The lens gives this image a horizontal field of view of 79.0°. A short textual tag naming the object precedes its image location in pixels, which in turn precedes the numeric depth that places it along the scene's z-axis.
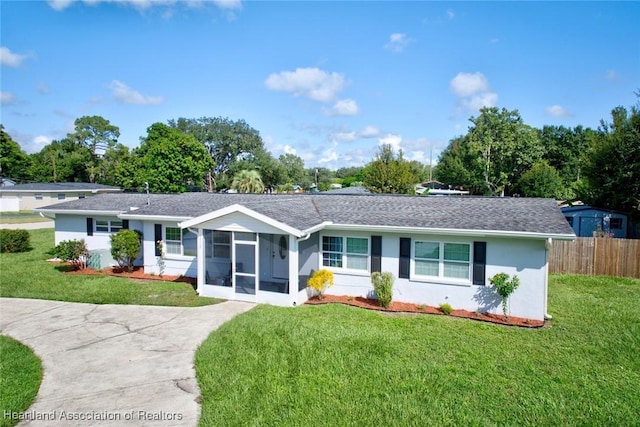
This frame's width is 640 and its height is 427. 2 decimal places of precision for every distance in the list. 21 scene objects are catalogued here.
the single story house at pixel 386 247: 11.28
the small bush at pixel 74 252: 16.62
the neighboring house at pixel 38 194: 46.34
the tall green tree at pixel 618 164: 20.72
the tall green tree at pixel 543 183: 35.38
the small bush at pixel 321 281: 12.58
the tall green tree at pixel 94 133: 67.38
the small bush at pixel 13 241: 21.97
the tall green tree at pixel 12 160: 60.73
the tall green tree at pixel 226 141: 65.12
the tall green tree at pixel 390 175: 31.00
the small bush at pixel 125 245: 16.00
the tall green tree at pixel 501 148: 41.44
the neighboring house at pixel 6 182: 54.38
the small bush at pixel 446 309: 11.58
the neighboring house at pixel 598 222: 22.70
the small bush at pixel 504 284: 10.99
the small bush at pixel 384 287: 11.91
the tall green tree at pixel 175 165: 50.66
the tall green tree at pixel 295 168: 61.25
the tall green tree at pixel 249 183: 37.22
